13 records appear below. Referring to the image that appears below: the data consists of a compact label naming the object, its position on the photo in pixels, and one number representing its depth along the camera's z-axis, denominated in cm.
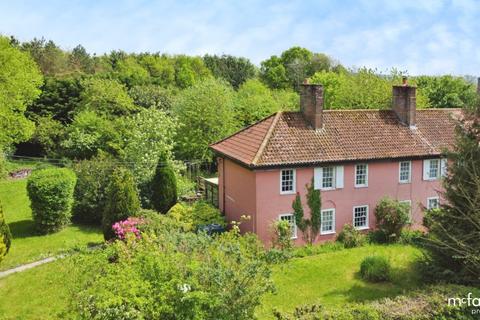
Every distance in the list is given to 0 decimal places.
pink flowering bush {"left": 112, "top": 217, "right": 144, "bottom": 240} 1900
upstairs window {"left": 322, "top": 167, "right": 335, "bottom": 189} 2553
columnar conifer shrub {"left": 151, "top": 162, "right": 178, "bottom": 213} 2920
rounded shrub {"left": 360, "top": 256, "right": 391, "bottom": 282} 2030
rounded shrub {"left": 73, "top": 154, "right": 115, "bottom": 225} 2861
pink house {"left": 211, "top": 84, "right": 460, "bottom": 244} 2452
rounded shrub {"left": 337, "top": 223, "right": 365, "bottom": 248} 2530
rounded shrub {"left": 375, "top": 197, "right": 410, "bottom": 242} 2541
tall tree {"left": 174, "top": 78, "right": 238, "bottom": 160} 4244
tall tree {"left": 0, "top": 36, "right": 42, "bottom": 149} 3788
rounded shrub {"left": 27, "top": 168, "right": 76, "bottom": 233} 2536
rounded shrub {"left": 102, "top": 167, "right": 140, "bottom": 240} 2309
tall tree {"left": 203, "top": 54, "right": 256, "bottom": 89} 9181
